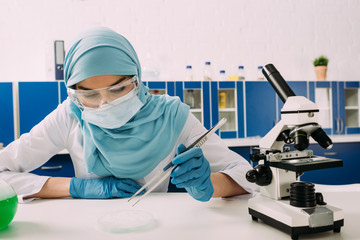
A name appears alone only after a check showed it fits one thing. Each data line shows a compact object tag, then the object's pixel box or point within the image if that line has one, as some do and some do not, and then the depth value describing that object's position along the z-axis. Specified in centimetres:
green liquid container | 81
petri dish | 81
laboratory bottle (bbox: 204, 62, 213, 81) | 350
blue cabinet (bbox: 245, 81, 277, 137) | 345
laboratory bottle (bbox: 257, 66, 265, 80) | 363
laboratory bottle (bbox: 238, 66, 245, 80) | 357
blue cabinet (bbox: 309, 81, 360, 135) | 364
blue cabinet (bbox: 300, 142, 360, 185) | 330
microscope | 73
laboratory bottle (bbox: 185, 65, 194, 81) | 349
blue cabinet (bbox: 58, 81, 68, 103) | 306
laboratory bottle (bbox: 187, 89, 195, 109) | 341
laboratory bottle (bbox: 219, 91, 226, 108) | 348
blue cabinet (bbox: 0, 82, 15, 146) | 298
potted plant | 371
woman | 118
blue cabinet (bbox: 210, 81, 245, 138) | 341
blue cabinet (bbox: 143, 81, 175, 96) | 327
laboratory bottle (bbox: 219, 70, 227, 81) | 356
